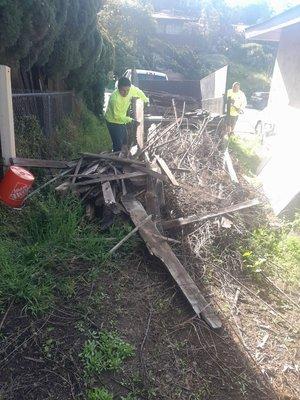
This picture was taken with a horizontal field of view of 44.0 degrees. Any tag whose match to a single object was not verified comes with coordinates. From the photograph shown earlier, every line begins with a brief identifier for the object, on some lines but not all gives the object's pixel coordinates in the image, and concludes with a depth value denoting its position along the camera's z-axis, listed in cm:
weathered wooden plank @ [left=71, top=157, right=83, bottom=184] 536
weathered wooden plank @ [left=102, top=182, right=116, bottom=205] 477
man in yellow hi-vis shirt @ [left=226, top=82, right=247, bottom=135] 1080
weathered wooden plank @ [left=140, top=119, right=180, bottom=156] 718
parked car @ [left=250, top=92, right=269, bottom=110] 2784
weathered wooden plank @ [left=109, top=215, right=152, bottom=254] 420
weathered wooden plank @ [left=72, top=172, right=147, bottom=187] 526
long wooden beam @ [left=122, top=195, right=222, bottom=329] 365
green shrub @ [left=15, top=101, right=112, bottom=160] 628
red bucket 474
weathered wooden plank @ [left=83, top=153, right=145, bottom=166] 588
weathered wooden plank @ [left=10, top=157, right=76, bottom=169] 521
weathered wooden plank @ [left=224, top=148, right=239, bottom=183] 679
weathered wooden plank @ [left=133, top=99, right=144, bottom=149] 790
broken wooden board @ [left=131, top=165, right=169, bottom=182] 554
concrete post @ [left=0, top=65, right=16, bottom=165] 483
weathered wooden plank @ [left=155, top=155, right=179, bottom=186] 580
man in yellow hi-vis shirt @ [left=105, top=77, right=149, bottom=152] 764
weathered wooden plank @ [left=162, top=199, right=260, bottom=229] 491
